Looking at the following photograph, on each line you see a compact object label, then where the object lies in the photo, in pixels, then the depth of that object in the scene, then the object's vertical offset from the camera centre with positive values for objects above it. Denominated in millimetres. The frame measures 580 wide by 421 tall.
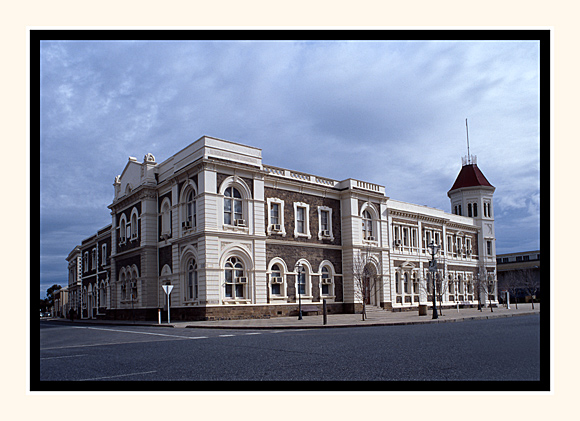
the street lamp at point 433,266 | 26708 -1307
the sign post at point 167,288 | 27219 -2214
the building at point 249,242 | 29891 +122
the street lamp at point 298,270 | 34156 -1747
